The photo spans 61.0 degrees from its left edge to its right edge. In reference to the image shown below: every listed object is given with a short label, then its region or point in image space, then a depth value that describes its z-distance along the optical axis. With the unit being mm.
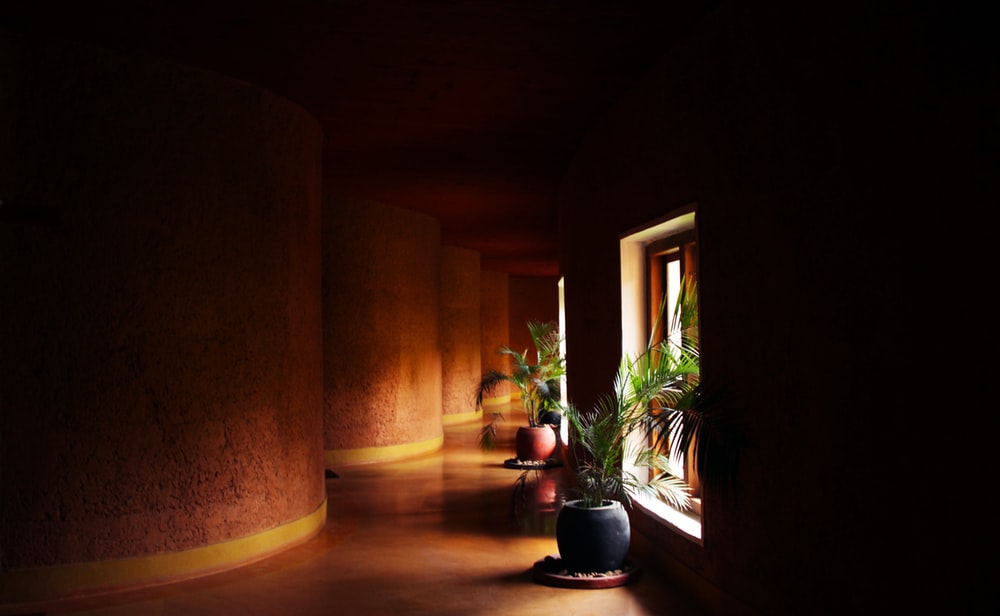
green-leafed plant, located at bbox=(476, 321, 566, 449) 9288
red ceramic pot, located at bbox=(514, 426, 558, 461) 9789
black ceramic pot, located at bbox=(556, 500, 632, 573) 4961
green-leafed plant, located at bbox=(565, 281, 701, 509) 4645
